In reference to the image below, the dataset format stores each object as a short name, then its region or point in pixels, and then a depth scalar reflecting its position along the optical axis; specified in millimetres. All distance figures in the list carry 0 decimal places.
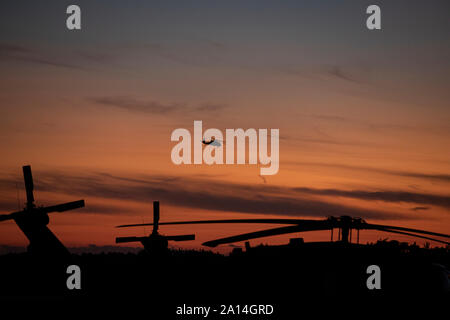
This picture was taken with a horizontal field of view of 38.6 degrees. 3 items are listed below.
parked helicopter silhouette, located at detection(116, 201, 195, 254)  59625
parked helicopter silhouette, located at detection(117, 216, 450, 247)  28250
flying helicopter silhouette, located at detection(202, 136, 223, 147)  39900
